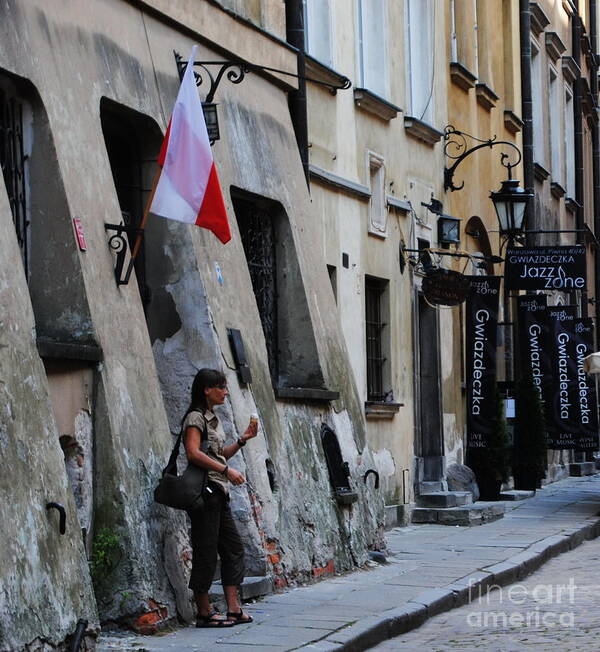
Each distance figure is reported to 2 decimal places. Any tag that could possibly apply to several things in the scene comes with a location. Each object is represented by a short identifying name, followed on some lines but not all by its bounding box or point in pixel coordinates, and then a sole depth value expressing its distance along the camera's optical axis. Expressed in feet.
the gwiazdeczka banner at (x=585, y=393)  78.18
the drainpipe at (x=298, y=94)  49.01
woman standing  32.24
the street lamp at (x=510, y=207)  69.62
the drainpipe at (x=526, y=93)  86.22
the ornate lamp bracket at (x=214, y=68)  39.09
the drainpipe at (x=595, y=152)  121.80
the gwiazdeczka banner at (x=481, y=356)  68.13
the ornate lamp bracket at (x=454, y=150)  68.74
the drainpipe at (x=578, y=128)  112.27
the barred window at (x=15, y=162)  31.89
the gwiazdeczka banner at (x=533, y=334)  79.71
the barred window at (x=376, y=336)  59.16
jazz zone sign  74.08
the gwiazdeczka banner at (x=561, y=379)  79.05
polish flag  32.68
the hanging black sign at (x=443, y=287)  60.34
